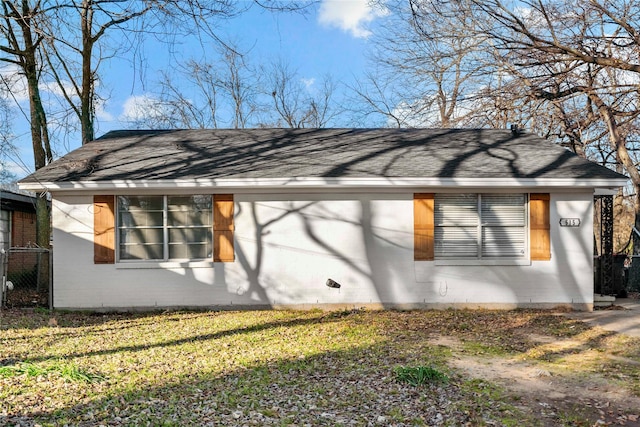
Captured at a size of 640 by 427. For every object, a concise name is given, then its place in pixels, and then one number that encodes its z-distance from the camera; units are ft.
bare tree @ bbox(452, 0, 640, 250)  28.81
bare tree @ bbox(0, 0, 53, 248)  36.19
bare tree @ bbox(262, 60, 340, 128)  88.43
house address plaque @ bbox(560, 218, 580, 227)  29.43
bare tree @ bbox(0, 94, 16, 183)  65.79
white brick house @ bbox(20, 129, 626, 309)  29.01
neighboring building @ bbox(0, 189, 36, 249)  45.29
